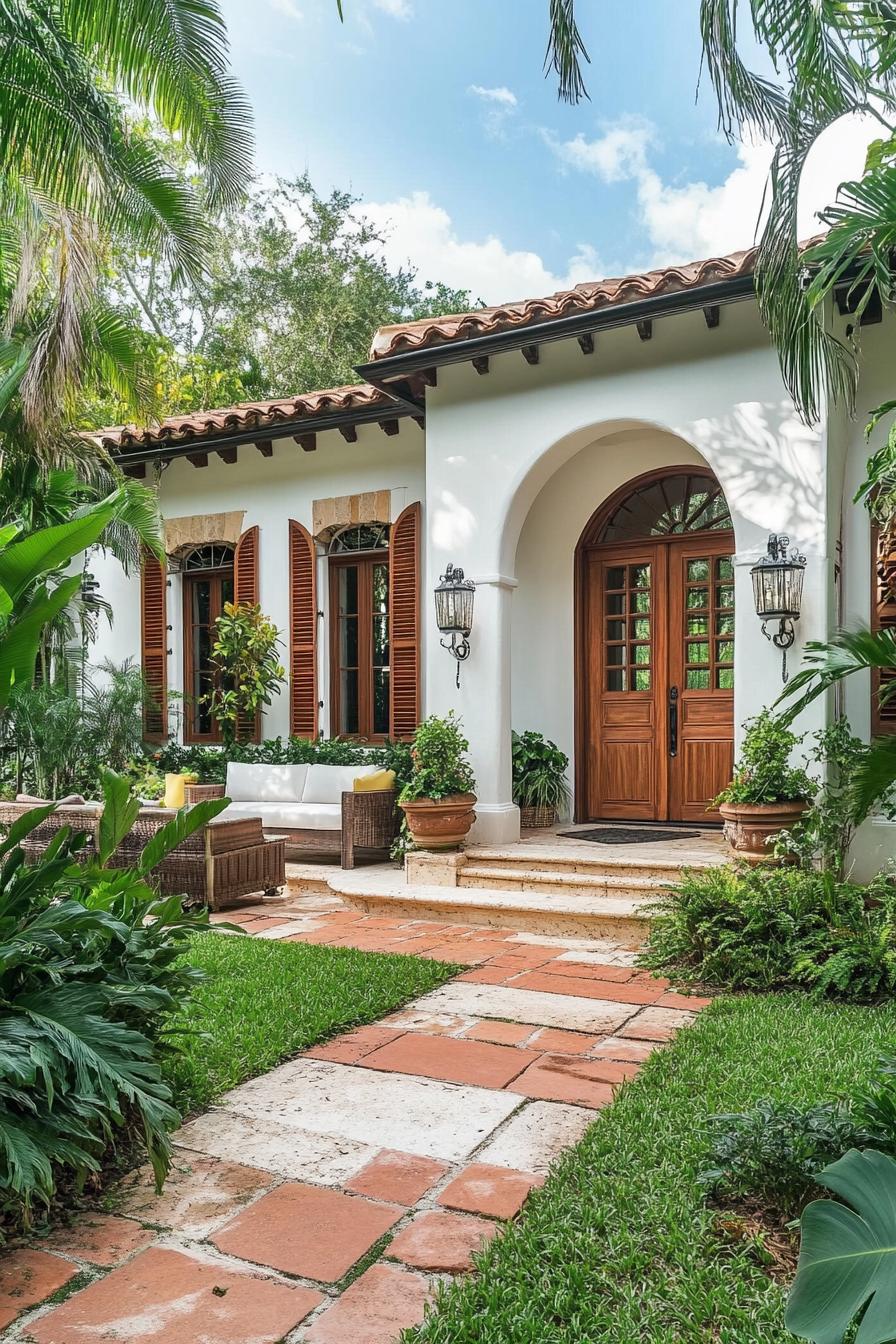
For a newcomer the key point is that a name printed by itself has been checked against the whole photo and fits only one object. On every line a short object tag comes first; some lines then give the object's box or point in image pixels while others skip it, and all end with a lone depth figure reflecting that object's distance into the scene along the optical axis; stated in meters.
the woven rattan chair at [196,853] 6.52
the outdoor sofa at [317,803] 7.76
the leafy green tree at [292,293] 17.66
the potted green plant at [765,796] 5.88
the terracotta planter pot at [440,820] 6.94
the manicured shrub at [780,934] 4.45
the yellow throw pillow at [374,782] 8.00
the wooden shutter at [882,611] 6.41
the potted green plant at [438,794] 6.95
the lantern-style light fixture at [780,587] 6.14
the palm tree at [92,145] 5.48
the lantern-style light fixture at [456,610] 7.40
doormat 7.52
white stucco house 6.53
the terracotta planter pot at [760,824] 5.86
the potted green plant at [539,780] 8.36
